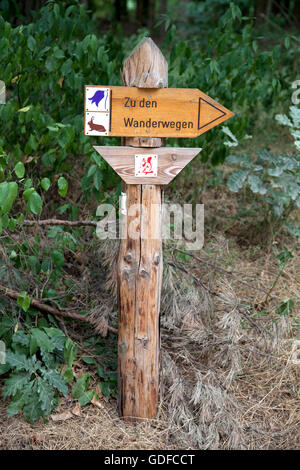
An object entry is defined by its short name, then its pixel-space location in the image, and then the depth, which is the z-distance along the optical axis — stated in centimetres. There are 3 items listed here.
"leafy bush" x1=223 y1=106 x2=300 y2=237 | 375
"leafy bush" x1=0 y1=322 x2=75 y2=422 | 264
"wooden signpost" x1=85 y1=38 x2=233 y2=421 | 239
